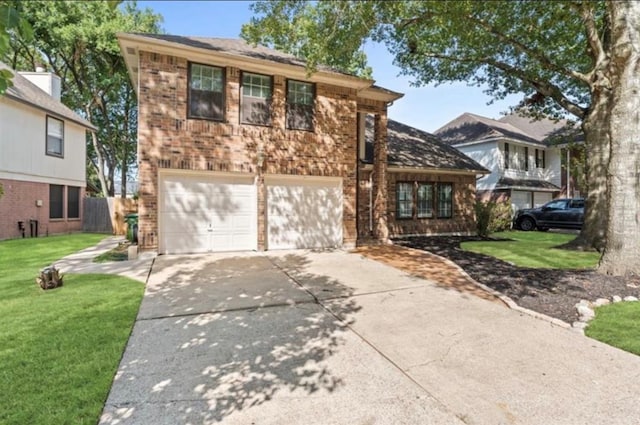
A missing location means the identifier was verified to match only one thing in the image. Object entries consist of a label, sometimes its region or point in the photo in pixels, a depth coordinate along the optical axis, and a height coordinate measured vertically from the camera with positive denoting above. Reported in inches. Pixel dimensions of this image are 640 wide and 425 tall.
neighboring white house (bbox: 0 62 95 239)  529.7 +83.9
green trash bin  409.1 -21.6
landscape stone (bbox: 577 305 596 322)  192.7 -56.4
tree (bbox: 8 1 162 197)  745.6 +366.4
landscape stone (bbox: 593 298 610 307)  213.4 -54.5
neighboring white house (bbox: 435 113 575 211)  839.1 +142.3
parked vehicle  685.9 -6.1
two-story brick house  346.9 +71.2
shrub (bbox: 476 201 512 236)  563.4 -5.8
